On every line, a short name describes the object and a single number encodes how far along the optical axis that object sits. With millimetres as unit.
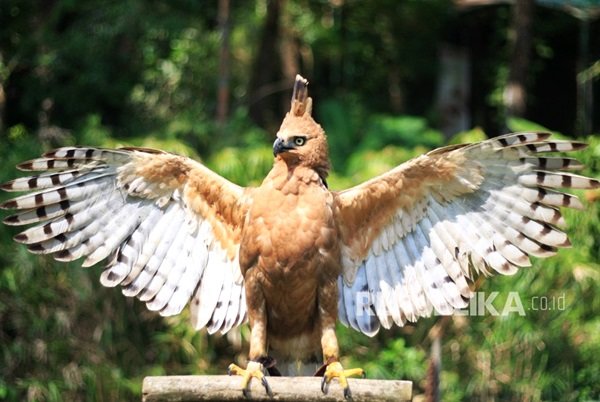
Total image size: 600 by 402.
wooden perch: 7684
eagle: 8875
